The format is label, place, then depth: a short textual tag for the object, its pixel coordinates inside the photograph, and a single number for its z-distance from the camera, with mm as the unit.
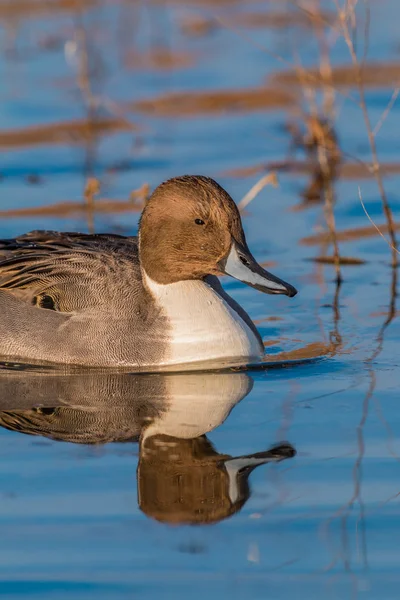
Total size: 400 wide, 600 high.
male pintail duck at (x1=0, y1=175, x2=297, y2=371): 13992
